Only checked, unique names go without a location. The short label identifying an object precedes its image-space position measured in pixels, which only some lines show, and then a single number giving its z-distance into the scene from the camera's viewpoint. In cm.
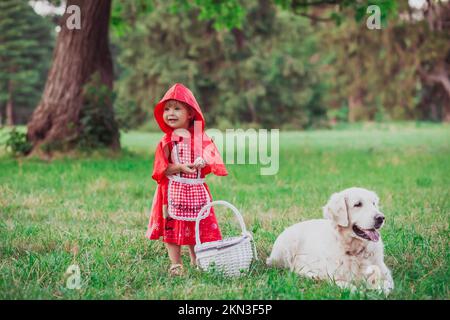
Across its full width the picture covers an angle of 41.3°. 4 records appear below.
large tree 1090
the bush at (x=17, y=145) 1106
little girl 421
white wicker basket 383
